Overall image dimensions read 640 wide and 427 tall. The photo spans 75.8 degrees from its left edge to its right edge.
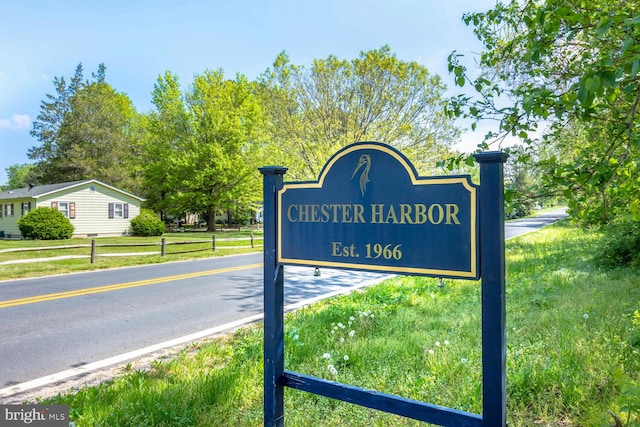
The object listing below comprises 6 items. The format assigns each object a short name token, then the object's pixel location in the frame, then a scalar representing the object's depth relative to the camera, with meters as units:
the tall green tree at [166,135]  32.25
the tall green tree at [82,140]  38.69
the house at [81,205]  27.08
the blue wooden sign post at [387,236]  2.07
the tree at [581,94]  2.06
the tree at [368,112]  19.78
